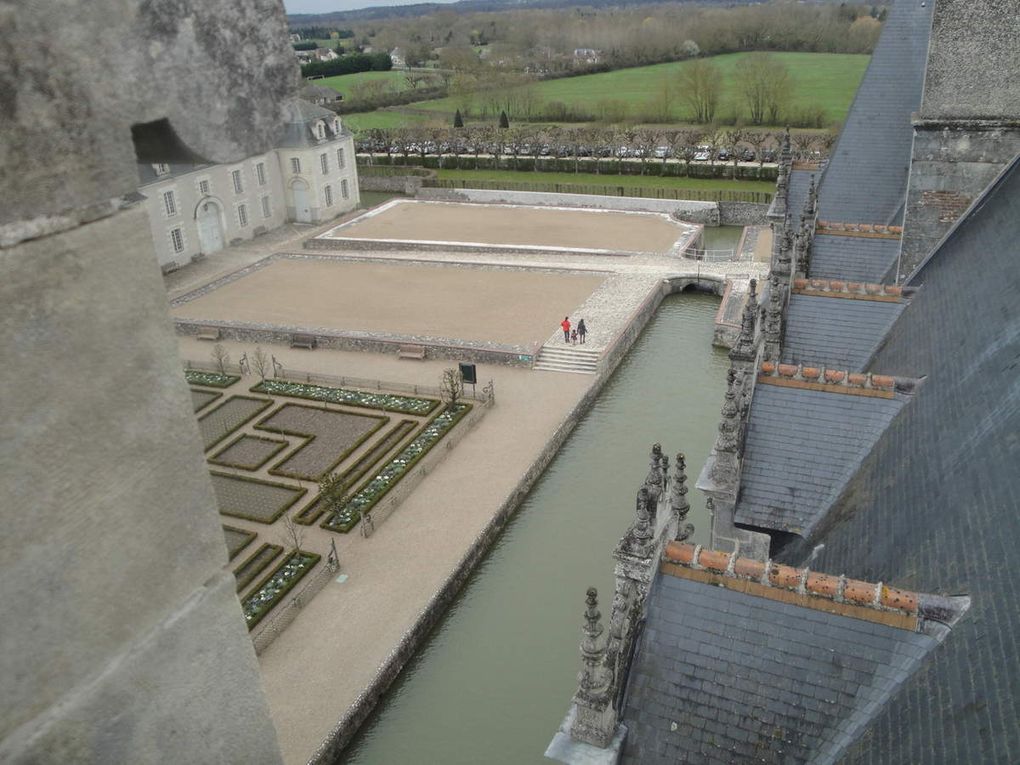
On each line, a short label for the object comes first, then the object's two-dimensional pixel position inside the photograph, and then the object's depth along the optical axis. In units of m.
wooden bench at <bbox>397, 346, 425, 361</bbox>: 28.20
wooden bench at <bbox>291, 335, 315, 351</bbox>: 29.72
